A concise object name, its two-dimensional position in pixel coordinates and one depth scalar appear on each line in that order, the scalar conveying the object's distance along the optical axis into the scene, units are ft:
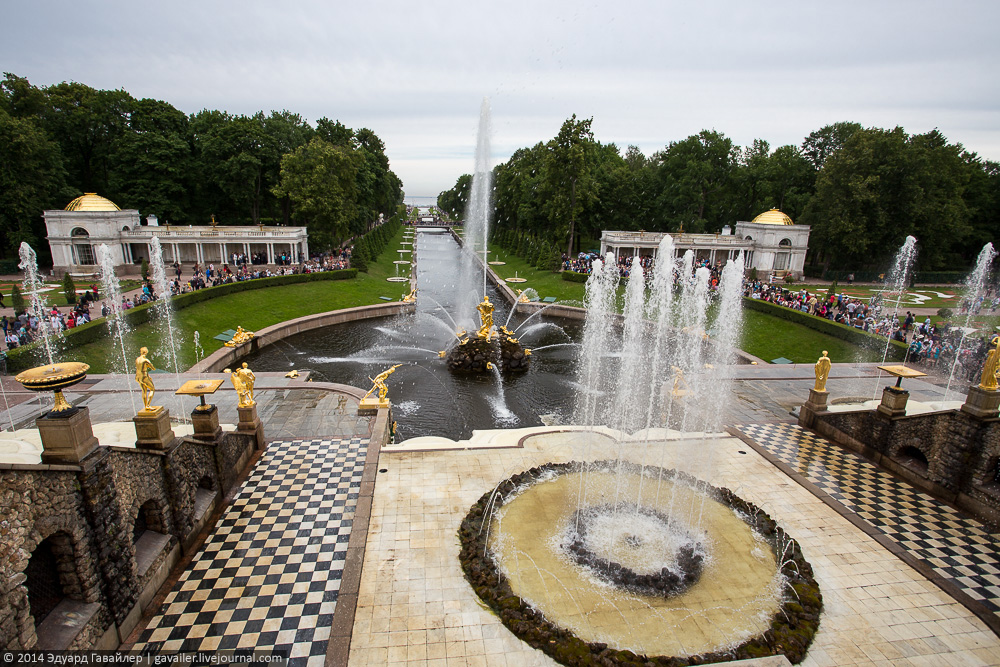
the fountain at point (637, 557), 25.68
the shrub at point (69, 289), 88.69
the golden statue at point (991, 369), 37.68
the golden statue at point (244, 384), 43.78
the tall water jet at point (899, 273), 130.62
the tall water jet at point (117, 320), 62.88
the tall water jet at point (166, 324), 72.95
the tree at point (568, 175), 157.28
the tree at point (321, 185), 146.00
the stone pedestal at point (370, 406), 53.88
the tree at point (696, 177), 169.89
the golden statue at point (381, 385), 53.83
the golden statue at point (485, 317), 75.87
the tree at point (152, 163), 150.51
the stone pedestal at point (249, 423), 44.39
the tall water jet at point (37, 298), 58.97
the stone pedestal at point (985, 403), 38.11
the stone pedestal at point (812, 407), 52.95
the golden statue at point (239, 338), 79.09
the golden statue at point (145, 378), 29.82
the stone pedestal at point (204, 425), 36.32
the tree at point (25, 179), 120.06
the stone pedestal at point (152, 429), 29.04
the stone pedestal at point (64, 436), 22.35
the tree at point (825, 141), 173.78
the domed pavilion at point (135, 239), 128.26
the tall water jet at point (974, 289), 78.63
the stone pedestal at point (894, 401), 45.24
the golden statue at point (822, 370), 52.08
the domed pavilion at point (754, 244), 156.15
